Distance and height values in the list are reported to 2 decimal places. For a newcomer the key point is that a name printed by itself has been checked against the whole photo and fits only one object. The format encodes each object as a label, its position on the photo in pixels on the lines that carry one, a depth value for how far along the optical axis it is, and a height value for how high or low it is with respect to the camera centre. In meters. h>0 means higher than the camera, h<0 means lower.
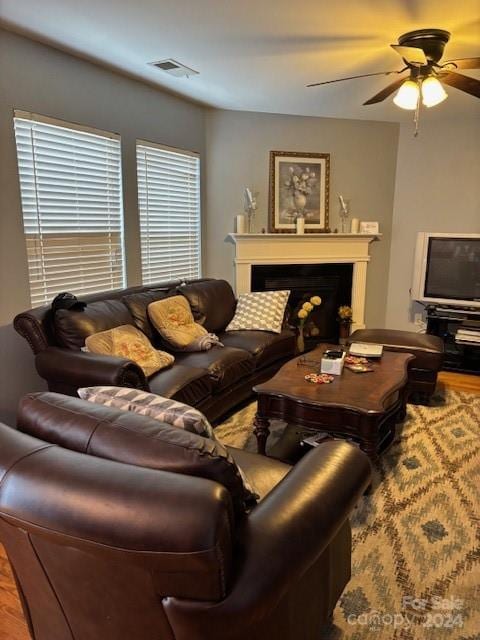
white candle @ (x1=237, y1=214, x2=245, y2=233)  4.92 -0.08
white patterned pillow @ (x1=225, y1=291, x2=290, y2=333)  4.06 -0.82
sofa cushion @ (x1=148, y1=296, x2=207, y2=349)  3.47 -0.79
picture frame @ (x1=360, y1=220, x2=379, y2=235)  5.31 -0.11
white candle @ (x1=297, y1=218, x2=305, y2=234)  5.07 -0.09
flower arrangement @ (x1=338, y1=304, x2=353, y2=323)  5.29 -1.07
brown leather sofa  2.67 -0.88
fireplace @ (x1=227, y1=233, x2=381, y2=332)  5.00 -0.43
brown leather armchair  0.96 -0.73
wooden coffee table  2.45 -0.98
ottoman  3.59 -1.04
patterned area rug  1.73 -1.44
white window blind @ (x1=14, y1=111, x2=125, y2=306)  3.12 +0.06
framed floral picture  5.05 +0.29
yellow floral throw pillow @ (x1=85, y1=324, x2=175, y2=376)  2.87 -0.81
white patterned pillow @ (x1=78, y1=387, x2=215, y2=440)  1.38 -0.58
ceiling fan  2.72 +0.83
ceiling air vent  3.37 +1.07
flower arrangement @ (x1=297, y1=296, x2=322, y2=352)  4.22 -0.87
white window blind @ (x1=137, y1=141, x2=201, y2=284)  4.22 +0.04
